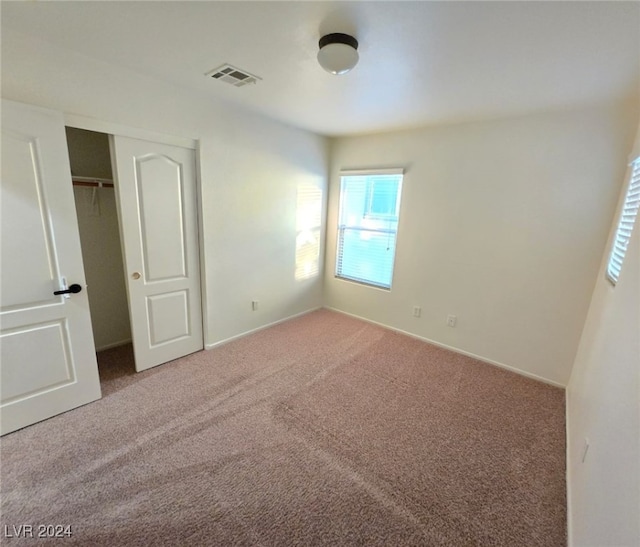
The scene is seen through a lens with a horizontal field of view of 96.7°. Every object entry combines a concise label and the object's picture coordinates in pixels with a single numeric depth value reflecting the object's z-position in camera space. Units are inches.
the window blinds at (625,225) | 72.6
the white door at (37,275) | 67.2
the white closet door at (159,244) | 90.0
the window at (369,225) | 141.4
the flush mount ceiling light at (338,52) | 59.7
